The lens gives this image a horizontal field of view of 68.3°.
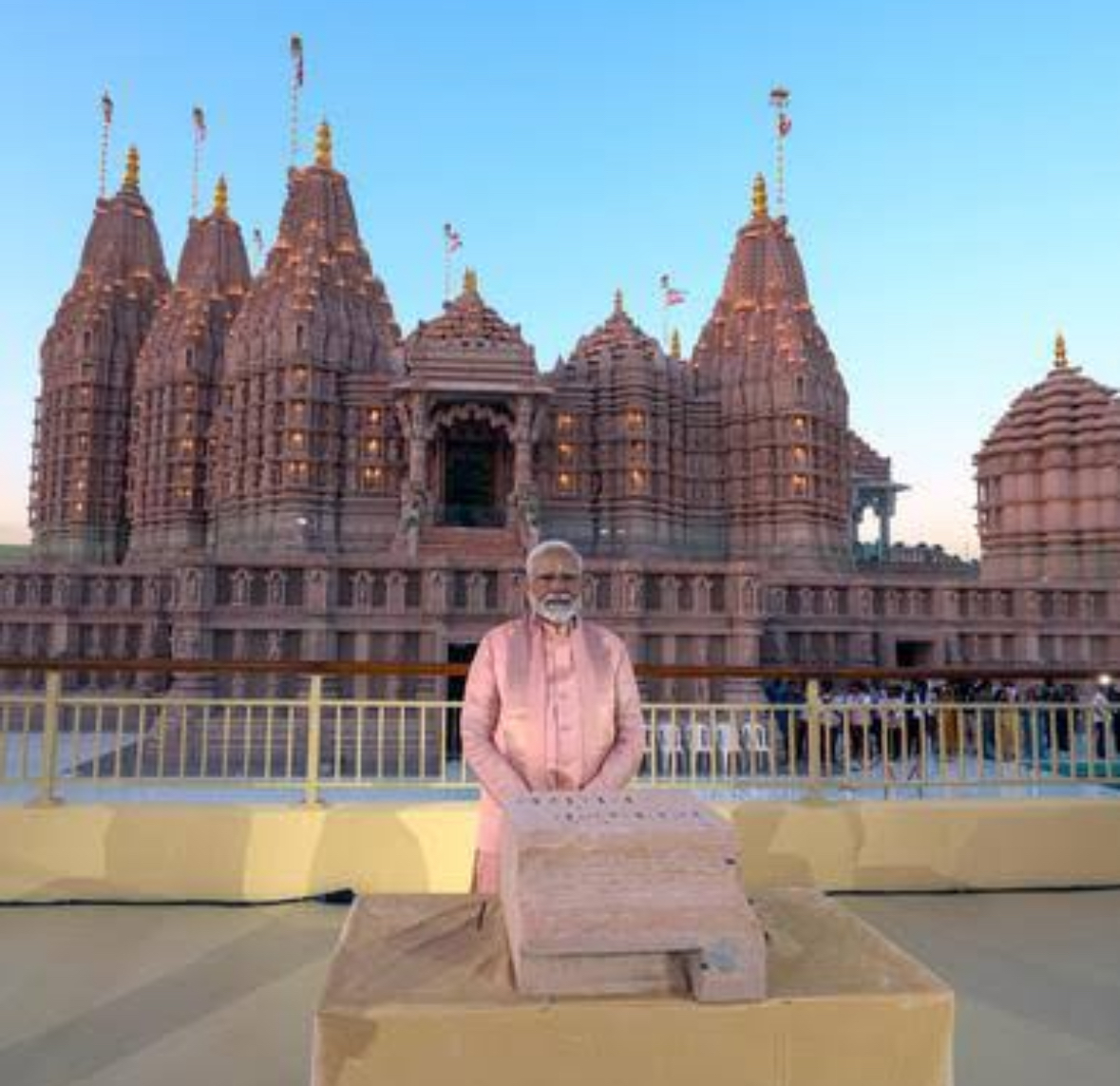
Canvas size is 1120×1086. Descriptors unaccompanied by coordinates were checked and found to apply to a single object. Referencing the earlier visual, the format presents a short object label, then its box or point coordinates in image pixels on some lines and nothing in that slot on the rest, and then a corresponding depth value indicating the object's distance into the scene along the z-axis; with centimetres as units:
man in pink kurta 288
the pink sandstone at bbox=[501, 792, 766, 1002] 185
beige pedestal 184
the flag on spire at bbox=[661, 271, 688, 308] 4409
